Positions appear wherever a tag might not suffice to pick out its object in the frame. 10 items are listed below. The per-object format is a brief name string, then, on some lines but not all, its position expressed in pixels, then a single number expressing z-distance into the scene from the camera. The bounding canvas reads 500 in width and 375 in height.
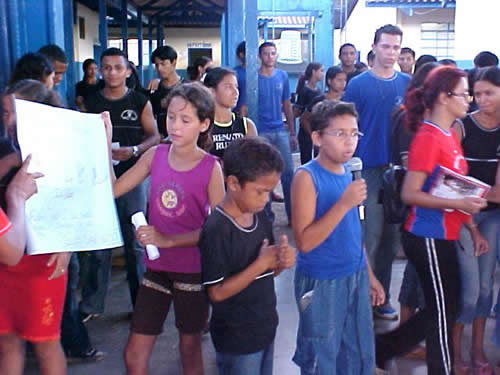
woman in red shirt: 2.96
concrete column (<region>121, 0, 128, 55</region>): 12.22
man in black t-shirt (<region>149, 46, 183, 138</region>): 5.72
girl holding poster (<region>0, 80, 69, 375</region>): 2.65
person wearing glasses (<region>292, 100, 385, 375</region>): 2.67
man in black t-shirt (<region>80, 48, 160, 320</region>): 4.29
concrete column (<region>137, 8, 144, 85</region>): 14.25
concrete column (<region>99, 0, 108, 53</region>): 10.63
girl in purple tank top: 2.84
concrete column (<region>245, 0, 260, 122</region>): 5.78
